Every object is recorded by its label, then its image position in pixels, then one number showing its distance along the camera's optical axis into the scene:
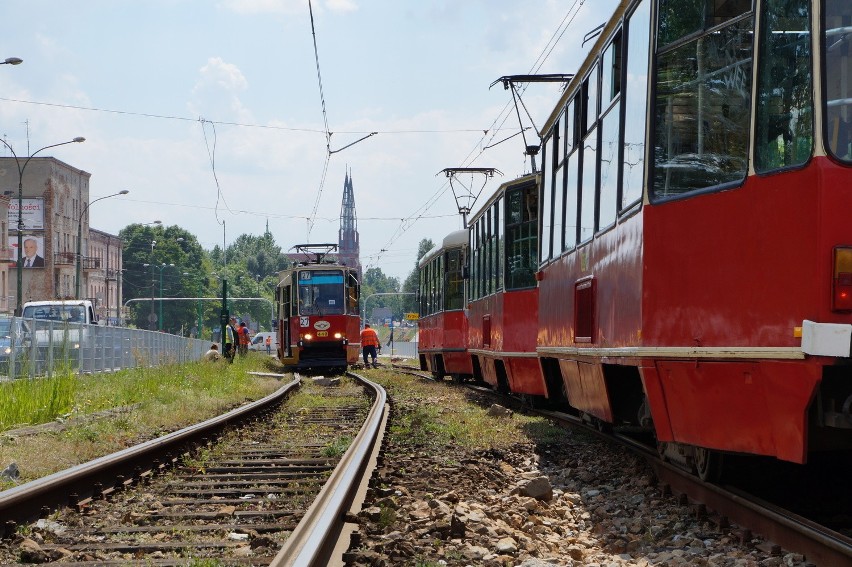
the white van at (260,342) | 100.84
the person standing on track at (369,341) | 46.22
